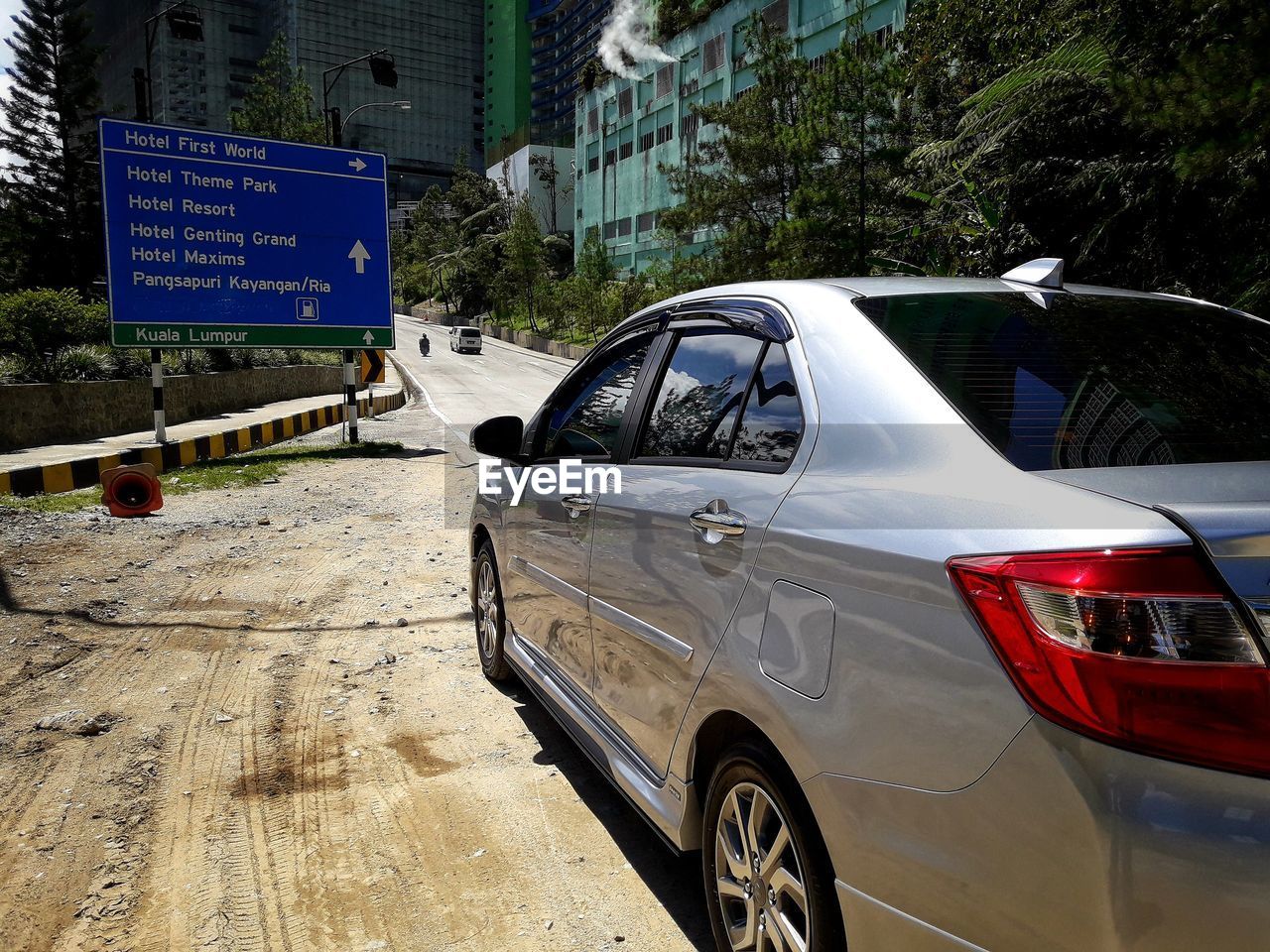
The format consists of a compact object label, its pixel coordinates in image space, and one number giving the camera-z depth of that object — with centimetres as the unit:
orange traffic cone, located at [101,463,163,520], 864
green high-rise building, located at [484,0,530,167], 14188
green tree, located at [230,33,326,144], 3716
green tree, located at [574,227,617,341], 5356
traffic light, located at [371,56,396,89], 2250
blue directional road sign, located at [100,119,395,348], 1453
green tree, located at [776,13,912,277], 2280
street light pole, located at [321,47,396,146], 2197
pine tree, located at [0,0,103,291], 4834
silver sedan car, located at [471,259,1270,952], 141
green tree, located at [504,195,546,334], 6862
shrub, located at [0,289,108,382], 1962
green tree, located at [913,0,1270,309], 612
